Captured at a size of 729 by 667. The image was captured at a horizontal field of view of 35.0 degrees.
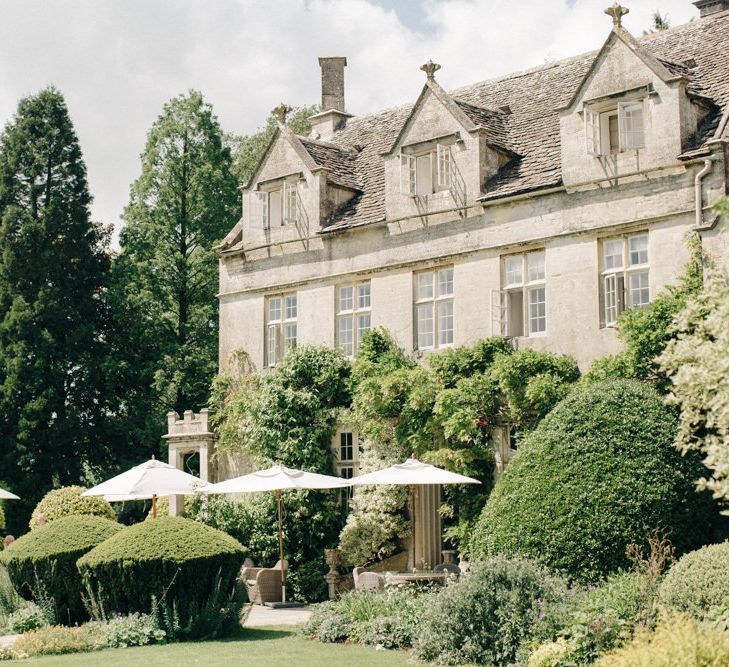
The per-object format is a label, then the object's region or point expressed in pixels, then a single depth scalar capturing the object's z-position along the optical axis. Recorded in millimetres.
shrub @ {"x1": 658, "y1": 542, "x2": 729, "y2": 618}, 14055
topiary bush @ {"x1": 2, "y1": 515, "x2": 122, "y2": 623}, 18625
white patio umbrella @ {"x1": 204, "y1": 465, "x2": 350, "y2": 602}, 23406
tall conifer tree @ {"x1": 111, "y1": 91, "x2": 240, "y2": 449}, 42062
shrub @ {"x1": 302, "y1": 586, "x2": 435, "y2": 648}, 16719
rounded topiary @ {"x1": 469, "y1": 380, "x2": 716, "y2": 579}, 17797
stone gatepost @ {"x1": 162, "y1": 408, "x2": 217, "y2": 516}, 30844
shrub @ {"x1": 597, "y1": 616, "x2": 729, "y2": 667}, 10039
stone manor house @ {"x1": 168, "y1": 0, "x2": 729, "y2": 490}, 22703
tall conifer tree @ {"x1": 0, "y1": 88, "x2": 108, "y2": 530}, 40188
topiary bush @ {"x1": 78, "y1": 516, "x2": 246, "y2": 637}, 17234
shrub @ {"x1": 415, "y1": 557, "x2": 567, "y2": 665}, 14578
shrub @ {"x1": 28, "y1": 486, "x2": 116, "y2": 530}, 30219
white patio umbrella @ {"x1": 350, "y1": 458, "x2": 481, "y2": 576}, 21938
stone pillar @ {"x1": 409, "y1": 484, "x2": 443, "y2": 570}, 25859
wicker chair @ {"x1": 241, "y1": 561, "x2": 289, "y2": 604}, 24469
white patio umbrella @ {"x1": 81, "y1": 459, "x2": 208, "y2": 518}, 23859
